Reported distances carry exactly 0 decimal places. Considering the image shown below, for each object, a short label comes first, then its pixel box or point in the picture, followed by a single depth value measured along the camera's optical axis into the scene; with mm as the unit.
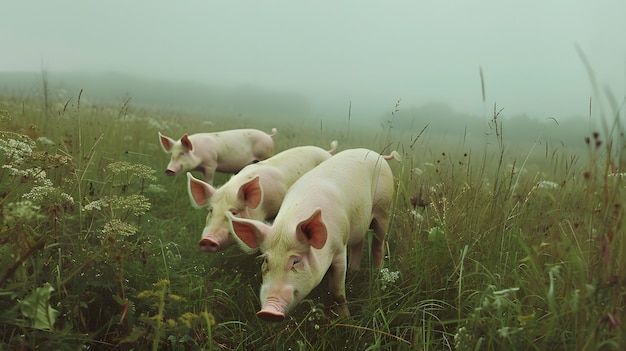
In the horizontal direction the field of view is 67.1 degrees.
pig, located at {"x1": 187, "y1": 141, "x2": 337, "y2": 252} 3477
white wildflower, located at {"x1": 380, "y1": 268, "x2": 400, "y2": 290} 2684
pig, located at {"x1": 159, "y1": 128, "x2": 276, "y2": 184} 5906
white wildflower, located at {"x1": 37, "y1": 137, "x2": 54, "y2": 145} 4270
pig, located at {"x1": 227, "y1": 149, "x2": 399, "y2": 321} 2387
